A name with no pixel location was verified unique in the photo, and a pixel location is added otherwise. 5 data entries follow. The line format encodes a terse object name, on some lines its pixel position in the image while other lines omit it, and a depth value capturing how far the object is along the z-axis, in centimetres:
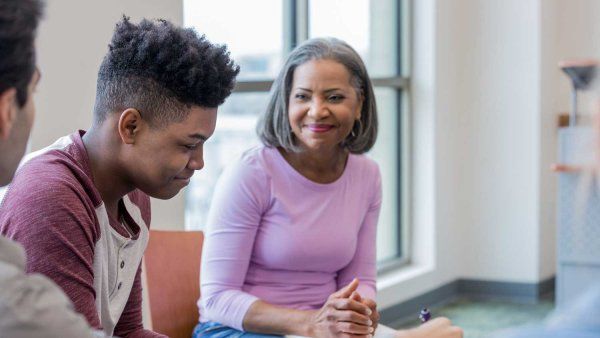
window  376
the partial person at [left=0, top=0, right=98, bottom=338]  94
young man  156
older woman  227
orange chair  230
